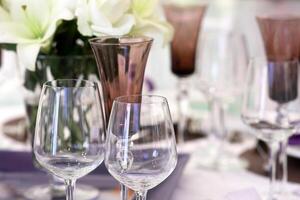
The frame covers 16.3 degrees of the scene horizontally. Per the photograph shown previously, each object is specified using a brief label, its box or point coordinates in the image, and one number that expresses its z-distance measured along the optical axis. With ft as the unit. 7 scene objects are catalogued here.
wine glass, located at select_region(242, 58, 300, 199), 4.68
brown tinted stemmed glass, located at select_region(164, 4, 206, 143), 5.63
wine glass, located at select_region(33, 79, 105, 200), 4.01
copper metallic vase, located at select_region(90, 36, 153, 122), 4.13
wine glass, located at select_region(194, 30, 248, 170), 5.42
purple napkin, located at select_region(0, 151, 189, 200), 4.64
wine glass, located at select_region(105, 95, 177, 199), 3.84
